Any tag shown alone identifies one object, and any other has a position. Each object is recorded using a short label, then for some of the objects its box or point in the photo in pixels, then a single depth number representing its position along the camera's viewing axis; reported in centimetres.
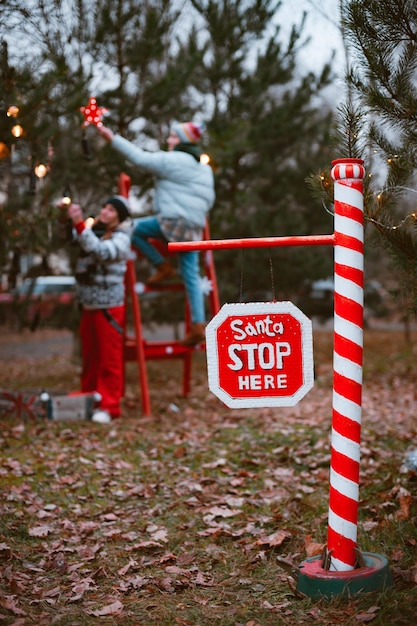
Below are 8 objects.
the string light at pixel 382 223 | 367
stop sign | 307
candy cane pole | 305
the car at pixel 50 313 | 962
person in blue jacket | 723
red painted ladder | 750
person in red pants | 705
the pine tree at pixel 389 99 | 355
